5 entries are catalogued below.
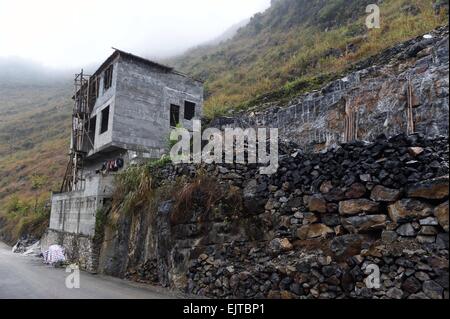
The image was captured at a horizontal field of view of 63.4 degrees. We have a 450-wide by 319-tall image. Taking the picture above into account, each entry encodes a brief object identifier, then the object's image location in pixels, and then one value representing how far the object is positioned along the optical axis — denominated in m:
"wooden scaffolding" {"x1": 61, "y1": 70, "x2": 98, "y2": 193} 23.11
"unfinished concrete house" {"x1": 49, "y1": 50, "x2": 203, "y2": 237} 19.55
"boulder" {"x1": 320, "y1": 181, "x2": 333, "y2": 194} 7.37
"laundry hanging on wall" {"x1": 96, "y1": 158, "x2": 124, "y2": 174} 19.77
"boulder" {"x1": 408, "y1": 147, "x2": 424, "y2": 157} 6.40
